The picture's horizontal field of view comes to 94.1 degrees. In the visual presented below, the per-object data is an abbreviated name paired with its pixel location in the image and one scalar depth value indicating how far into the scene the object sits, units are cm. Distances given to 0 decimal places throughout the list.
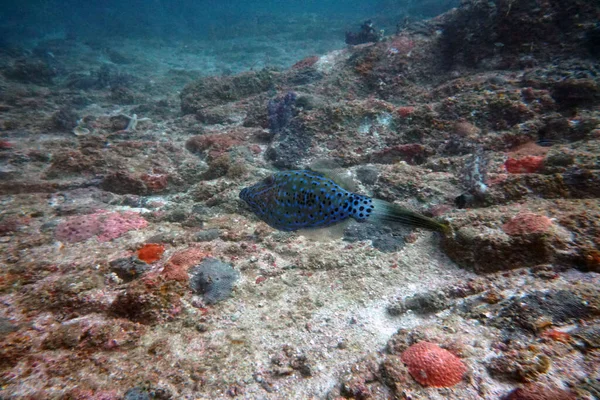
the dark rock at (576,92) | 486
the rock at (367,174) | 484
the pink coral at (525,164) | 384
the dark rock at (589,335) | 191
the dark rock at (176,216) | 470
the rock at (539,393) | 170
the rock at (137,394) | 222
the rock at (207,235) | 414
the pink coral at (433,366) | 209
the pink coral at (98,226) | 402
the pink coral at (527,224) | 289
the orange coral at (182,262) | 320
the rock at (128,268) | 332
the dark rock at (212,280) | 325
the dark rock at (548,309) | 215
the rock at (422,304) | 300
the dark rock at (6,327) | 253
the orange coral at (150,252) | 351
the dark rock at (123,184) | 559
